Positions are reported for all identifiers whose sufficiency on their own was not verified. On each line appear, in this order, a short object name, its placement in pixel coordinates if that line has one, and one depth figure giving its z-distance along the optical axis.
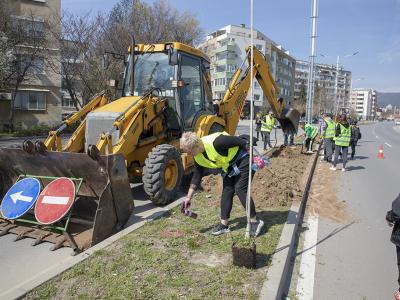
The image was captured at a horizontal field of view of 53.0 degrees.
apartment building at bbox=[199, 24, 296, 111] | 77.19
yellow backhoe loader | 6.06
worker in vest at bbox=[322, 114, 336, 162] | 14.47
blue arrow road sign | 6.06
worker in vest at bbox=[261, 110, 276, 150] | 18.23
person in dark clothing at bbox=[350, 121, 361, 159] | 16.75
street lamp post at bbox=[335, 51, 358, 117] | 37.66
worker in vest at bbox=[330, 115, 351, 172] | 12.98
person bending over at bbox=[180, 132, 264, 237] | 5.49
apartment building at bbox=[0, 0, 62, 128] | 27.92
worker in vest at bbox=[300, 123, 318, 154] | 16.75
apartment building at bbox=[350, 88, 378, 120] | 187.62
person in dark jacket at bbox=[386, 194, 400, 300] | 3.91
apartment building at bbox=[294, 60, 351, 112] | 89.14
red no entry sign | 5.73
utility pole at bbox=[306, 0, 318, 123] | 20.36
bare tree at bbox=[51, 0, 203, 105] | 26.62
